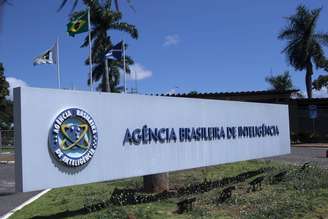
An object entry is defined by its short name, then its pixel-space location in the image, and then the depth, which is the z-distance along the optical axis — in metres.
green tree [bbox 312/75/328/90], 57.07
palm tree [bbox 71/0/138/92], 42.94
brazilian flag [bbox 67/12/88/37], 18.55
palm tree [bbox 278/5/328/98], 51.53
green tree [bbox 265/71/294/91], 74.56
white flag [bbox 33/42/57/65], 14.85
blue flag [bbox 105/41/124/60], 23.72
